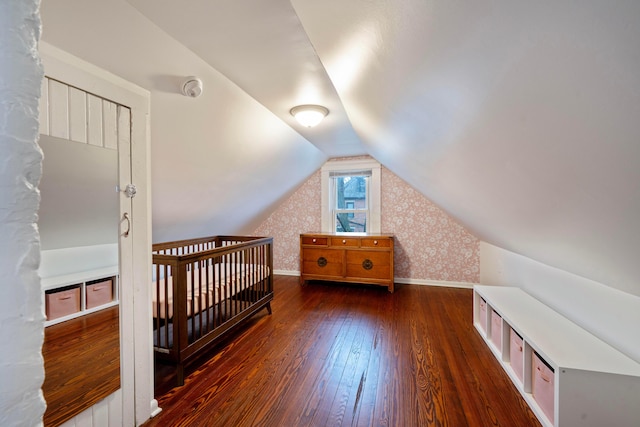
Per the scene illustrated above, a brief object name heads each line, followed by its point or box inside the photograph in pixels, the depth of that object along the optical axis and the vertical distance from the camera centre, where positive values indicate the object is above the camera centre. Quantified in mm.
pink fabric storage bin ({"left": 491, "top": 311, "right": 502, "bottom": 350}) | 2055 -899
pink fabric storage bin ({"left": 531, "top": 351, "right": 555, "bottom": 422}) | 1398 -910
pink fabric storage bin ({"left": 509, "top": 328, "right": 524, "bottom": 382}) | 1734 -917
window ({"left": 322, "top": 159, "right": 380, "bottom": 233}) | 4289 +222
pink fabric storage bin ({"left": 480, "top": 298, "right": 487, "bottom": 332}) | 2386 -907
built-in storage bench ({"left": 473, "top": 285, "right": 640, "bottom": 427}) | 1249 -790
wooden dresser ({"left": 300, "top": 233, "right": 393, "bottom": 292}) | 3762 -664
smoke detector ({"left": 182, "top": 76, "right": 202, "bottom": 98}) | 1652 +727
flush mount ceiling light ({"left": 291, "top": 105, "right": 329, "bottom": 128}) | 2324 +805
